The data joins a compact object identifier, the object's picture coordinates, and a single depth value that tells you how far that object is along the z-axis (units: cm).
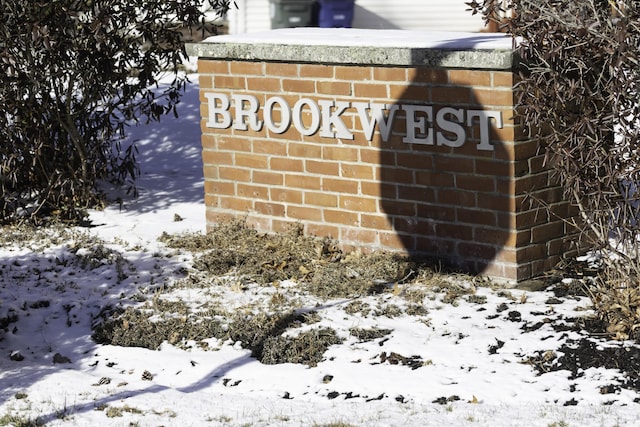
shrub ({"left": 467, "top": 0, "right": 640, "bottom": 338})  583
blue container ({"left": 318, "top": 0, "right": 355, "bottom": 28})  2256
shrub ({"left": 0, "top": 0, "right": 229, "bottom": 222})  836
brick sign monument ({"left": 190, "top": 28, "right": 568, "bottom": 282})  692
